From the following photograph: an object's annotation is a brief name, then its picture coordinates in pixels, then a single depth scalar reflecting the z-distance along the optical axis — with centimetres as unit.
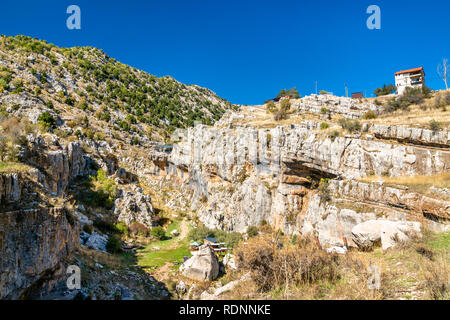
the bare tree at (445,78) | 3838
